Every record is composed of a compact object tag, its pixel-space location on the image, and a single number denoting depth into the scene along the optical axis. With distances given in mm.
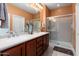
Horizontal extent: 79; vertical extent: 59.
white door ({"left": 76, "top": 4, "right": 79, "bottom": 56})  1793
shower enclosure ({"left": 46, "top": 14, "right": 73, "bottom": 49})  1975
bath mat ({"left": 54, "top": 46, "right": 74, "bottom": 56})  1859
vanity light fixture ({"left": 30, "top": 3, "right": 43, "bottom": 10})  1849
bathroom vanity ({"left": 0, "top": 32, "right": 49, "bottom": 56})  1335
